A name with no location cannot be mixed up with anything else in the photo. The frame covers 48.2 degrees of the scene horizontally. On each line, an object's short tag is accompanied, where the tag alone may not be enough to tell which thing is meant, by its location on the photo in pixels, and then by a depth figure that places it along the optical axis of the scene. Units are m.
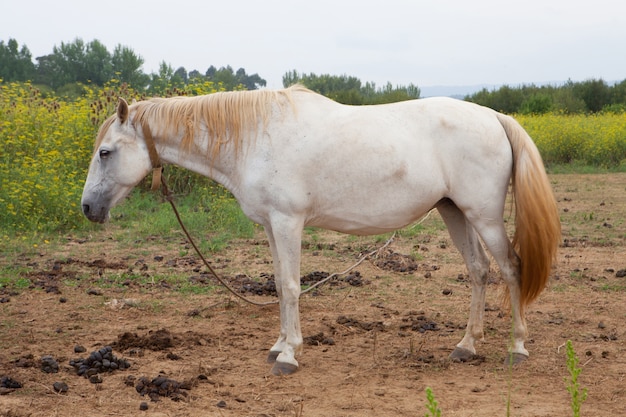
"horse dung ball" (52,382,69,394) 4.18
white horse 4.57
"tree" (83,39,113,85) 45.47
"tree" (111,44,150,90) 40.59
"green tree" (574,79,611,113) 30.83
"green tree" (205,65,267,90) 70.25
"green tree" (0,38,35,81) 46.12
